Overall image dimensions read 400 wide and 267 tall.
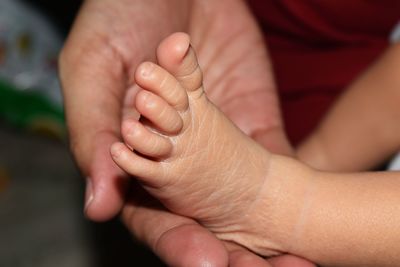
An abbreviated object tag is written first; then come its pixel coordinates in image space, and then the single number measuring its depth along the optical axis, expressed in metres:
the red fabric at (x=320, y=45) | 0.58
